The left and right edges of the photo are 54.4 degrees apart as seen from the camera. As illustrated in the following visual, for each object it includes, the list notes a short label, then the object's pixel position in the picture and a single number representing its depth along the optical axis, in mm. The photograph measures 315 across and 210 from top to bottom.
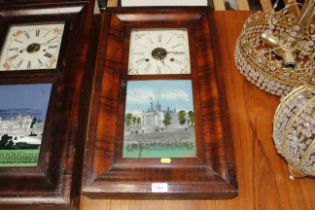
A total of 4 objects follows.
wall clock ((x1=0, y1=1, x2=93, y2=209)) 551
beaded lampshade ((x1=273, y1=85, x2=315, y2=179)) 509
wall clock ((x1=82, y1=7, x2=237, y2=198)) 544
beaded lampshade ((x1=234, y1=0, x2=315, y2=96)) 619
